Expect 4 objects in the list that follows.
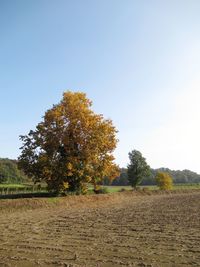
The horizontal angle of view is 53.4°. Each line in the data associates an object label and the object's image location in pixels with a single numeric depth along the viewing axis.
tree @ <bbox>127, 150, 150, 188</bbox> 43.49
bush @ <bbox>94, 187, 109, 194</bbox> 30.54
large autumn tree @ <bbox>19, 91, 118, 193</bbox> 23.61
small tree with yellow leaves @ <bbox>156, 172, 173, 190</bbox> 47.42
